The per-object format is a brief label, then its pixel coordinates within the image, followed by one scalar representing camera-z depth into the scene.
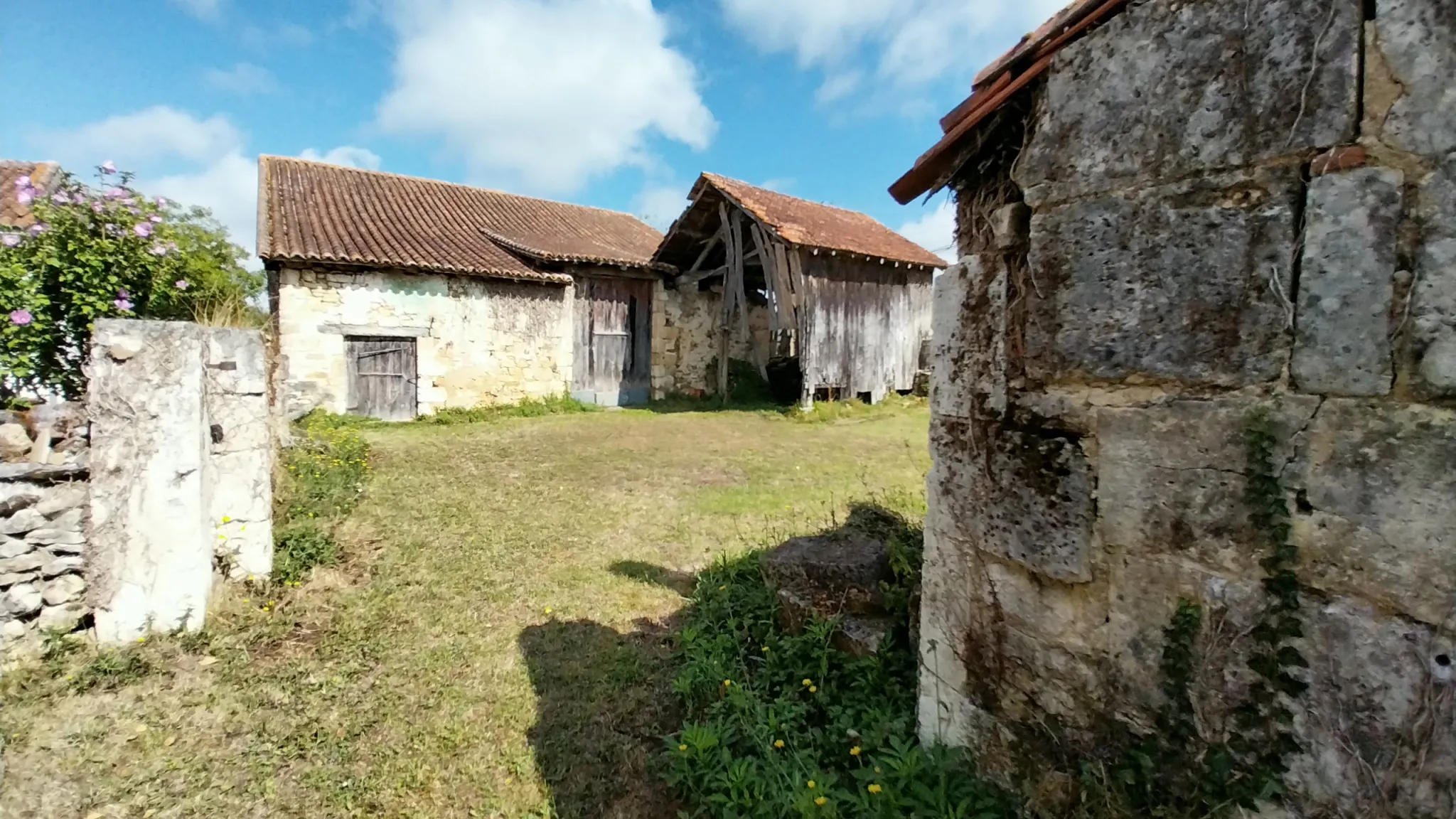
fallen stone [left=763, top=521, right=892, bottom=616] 3.28
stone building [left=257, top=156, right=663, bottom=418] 10.63
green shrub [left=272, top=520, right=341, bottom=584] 4.24
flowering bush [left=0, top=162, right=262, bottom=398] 4.20
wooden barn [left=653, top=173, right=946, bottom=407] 12.05
